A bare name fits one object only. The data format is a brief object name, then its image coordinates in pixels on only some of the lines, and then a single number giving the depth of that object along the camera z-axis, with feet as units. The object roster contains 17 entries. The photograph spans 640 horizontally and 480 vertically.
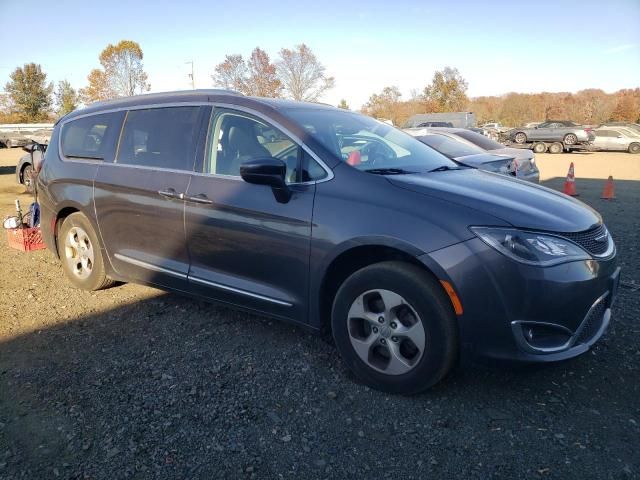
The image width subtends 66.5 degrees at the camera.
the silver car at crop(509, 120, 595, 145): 84.79
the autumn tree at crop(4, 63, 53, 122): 168.76
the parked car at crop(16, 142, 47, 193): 35.02
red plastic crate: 19.35
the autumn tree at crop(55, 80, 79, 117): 174.39
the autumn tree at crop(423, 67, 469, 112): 169.17
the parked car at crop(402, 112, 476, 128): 104.73
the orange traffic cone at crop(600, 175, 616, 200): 33.50
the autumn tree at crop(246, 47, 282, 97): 157.77
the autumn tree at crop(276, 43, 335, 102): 161.99
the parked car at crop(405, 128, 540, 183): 27.43
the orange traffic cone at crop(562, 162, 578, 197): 34.83
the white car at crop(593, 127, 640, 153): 84.99
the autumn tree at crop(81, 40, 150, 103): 153.89
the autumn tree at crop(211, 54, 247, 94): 157.17
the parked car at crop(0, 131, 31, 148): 104.42
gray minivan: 8.33
